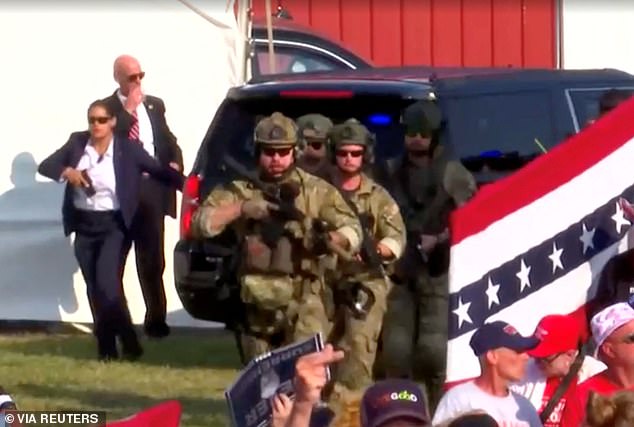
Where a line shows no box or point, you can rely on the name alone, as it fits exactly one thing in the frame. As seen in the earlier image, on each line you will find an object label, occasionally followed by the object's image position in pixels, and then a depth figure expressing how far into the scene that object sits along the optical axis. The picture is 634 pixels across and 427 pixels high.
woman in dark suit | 25.61
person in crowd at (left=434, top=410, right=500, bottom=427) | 10.98
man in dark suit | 25.95
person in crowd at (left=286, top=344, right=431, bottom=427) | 11.23
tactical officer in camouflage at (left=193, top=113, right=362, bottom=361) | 17.52
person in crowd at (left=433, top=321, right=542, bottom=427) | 13.80
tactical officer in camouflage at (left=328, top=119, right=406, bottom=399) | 18.41
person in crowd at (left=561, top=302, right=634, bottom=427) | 14.02
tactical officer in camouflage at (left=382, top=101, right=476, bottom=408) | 19.87
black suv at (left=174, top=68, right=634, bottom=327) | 21.77
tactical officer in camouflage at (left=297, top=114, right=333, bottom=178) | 20.23
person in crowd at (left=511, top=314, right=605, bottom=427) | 14.62
